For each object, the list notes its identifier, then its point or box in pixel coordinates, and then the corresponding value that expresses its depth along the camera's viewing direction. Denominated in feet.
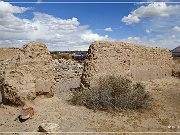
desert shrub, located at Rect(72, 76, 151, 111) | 15.17
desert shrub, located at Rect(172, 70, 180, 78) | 26.71
